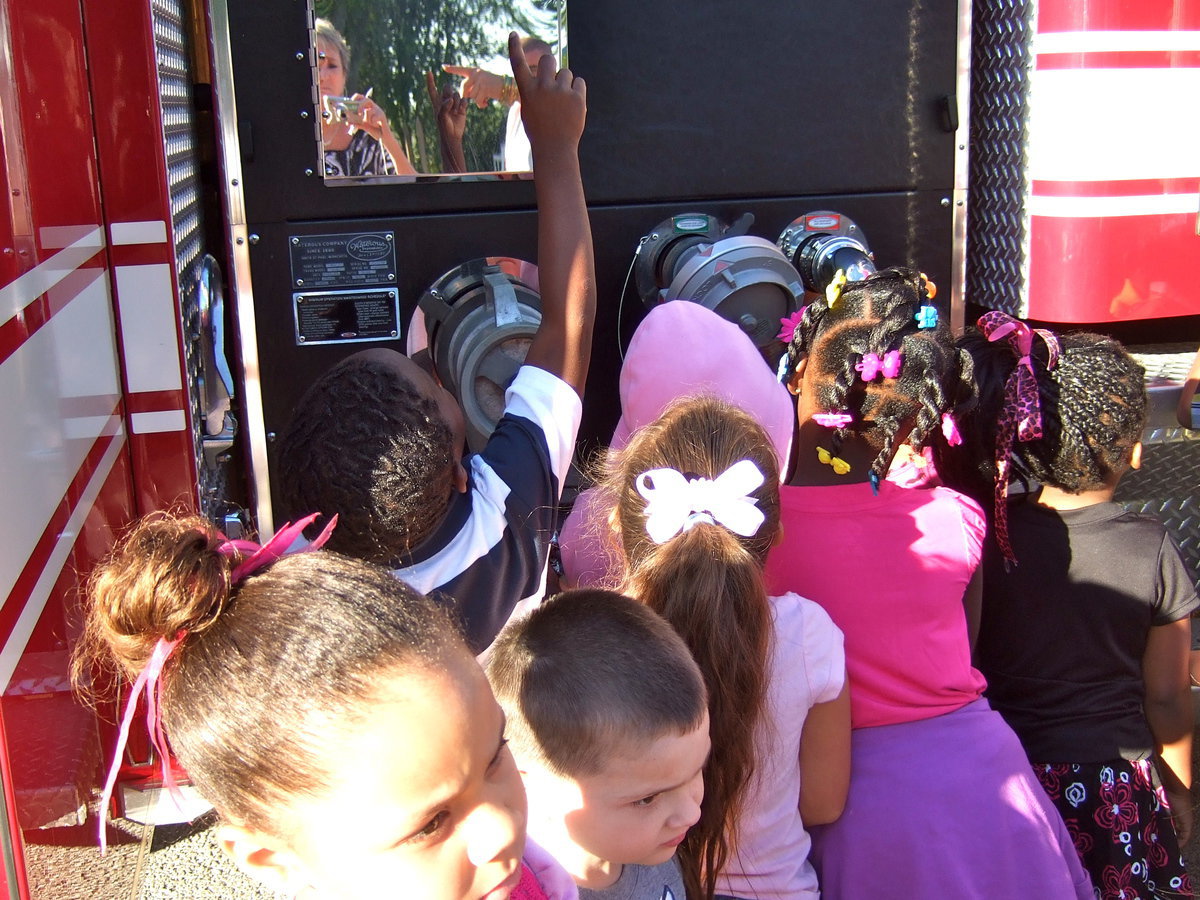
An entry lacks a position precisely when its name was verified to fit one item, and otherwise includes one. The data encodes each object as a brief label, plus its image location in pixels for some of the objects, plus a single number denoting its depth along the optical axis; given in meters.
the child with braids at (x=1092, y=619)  2.02
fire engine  2.20
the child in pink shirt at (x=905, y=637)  1.79
